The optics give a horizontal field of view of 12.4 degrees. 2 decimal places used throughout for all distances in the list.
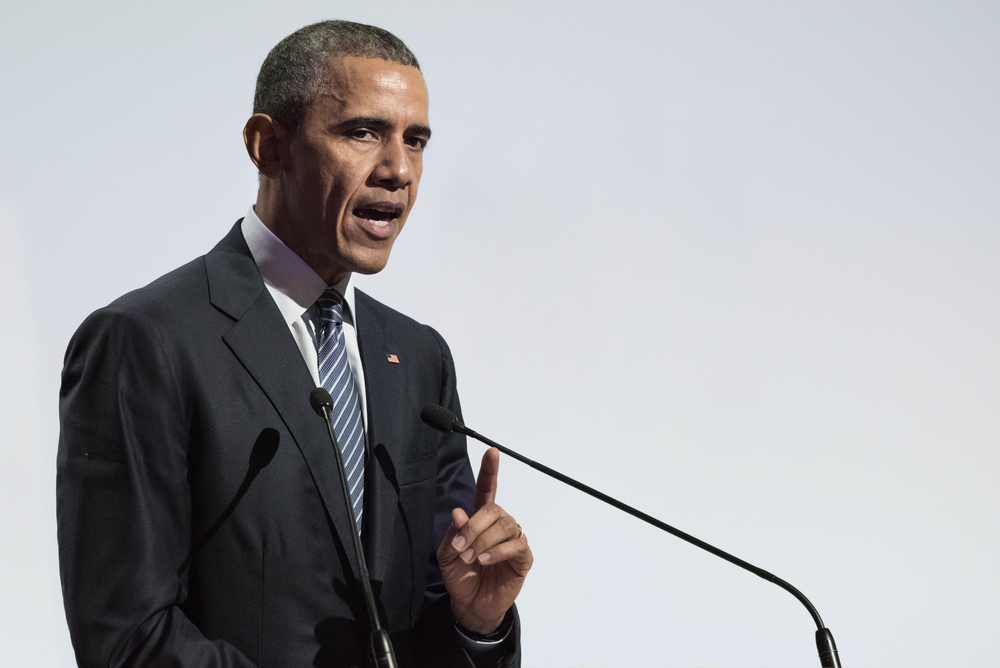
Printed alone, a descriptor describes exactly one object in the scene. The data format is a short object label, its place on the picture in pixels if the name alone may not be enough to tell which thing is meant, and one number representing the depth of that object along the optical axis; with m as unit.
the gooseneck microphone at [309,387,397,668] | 3.89
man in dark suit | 4.00
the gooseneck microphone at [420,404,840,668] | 4.01
